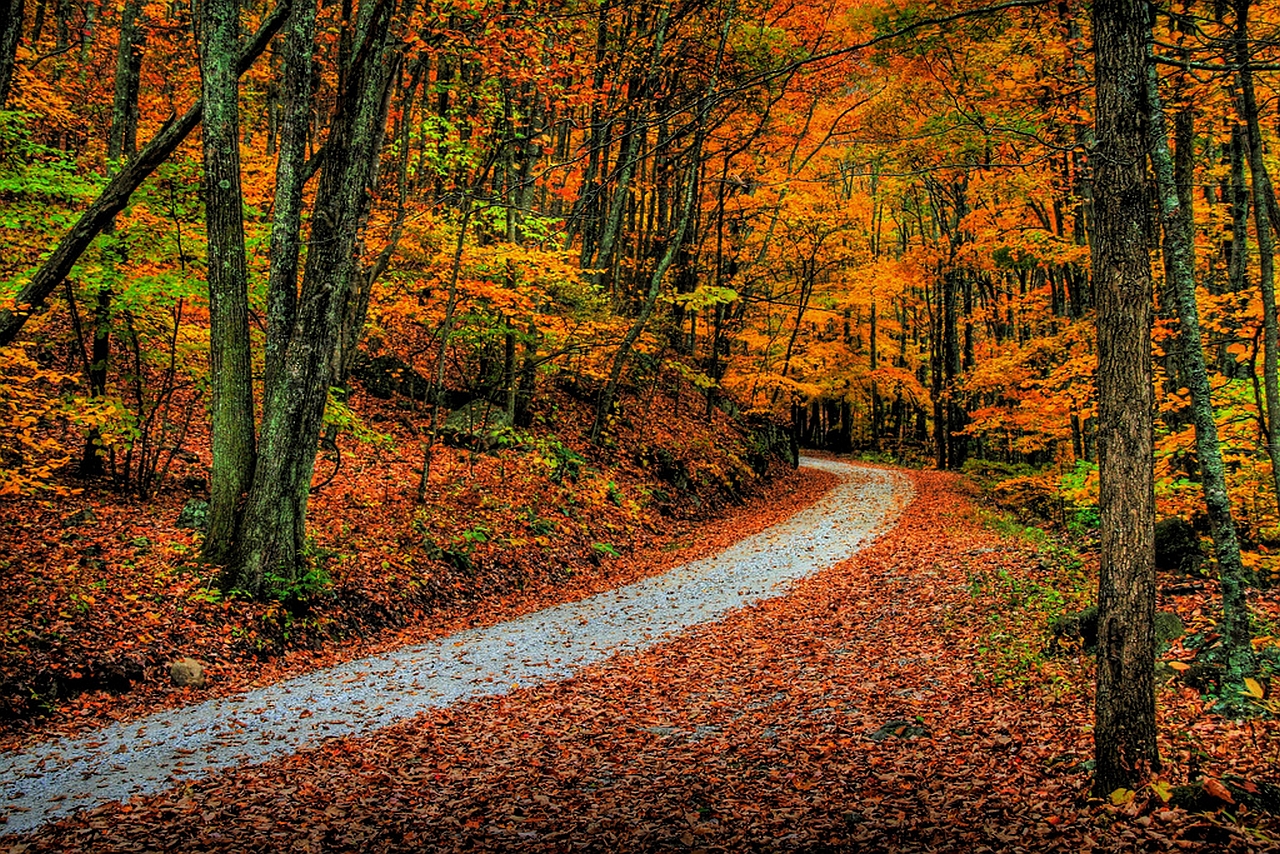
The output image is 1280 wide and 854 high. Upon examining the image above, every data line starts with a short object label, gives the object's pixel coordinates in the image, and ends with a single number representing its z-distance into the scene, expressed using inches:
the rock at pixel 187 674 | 291.0
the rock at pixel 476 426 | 604.3
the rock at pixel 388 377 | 655.1
